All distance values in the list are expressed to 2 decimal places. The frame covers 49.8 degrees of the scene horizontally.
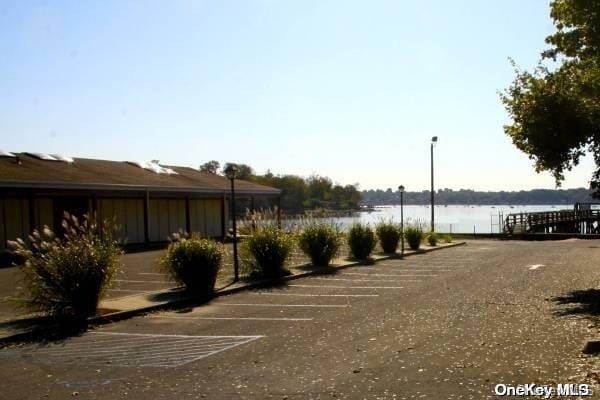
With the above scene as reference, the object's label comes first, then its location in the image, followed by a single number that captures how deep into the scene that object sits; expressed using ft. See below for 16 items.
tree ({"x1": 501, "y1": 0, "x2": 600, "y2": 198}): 46.44
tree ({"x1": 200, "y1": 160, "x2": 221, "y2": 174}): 353.74
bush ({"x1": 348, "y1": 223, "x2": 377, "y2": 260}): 76.18
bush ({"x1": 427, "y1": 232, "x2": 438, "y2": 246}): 104.47
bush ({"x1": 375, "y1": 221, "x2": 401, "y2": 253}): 85.81
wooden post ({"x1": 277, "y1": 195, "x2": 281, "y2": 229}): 61.44
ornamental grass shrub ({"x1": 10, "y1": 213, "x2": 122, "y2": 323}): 36.68
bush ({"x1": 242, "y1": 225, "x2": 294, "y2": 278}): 56.49
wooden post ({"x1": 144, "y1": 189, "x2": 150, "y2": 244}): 92.98
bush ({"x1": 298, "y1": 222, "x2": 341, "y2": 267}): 66.59
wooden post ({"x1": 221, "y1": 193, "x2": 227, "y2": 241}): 114.62
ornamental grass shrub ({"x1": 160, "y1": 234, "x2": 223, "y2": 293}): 46.98
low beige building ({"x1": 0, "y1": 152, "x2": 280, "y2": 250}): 78.64
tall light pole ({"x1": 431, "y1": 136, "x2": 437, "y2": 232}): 122.97
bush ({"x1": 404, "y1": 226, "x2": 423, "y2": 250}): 94.12
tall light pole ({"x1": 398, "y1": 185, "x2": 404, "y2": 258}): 84.92
